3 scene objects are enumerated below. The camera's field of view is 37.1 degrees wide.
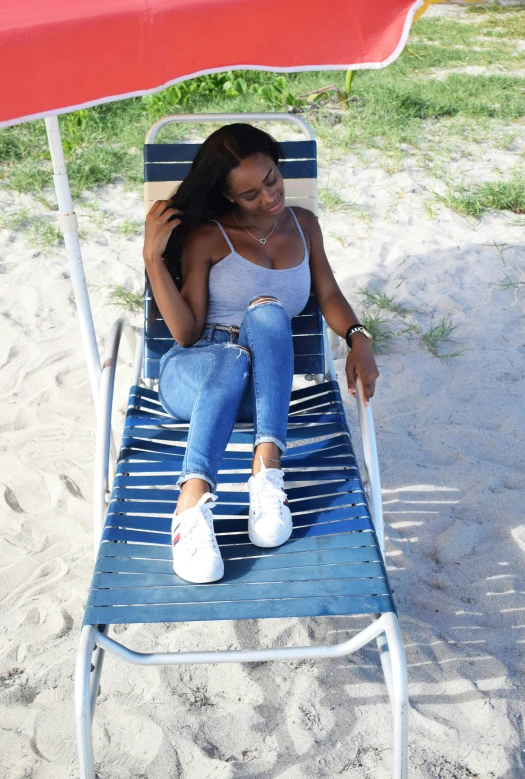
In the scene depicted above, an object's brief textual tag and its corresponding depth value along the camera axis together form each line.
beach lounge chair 2.03
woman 2.38
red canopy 1.70
